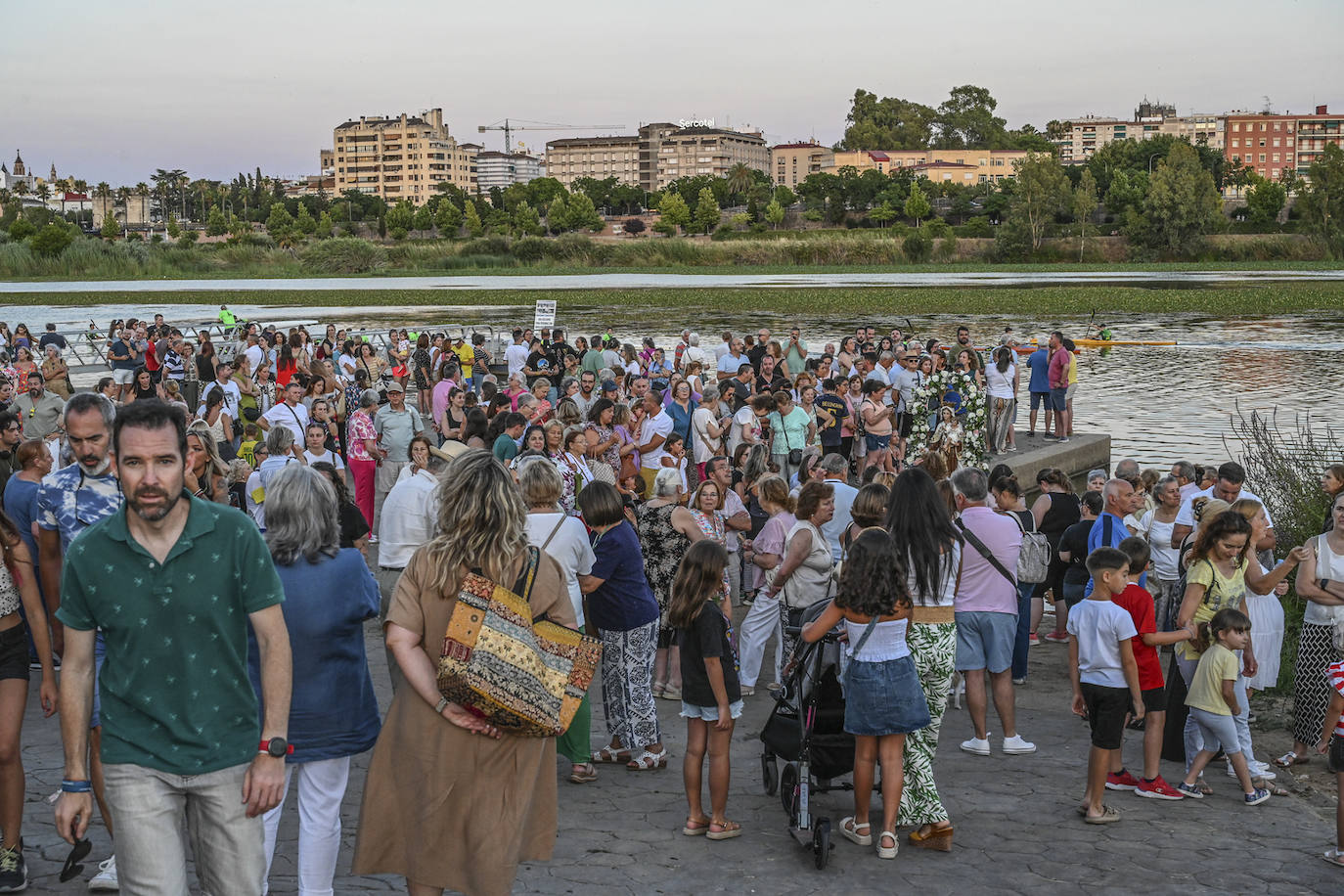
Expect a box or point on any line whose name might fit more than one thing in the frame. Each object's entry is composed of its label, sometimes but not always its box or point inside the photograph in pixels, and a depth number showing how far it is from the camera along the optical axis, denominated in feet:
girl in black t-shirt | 18.45
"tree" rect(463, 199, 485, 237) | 471.05
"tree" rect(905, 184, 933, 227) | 435.94
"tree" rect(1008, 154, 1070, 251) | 339.57
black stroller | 18.39
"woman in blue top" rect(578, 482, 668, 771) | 20.49
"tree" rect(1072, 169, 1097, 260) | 337.52
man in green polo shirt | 11.16
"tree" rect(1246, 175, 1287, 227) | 361.30
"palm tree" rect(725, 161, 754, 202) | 612.29
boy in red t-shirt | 20.45
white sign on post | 80.64
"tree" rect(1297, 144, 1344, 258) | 305.32
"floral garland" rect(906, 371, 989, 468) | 43.55
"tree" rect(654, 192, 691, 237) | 485.97
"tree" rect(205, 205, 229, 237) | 549.95
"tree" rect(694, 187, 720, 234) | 474.90
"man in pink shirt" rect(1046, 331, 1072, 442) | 56.95
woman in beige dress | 13.05
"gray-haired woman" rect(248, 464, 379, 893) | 13.89
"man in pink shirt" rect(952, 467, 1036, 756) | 22.12
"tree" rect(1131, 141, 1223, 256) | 307.99
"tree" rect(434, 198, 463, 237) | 471.21
